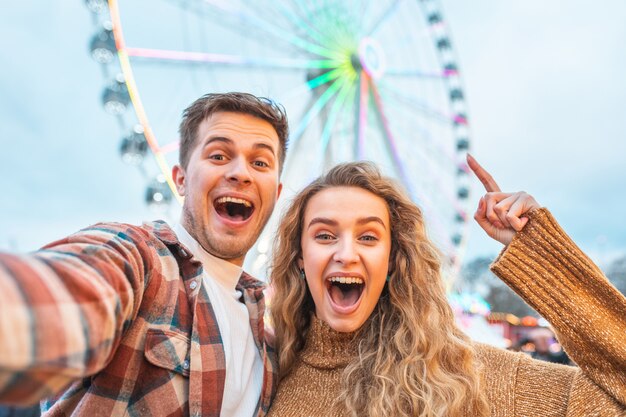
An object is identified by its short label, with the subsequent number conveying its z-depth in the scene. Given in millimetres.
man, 242
